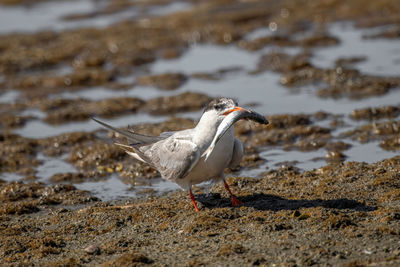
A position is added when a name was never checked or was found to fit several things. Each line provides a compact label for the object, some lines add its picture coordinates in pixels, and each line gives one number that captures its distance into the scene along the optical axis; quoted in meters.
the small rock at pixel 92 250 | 10.57
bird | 11.74
